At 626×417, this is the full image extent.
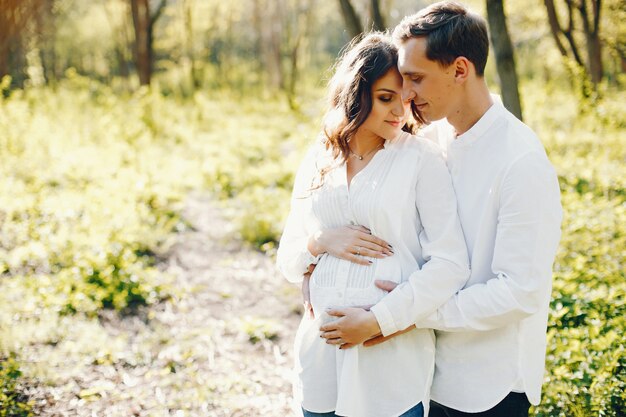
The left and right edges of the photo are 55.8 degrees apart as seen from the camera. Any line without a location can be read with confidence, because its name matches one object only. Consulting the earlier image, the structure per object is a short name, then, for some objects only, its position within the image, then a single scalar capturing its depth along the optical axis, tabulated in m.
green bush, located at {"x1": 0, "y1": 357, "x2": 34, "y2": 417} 3.62
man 1.91
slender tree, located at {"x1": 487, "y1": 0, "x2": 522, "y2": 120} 4.25
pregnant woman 2.06
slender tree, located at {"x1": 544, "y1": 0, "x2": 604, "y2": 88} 11.15
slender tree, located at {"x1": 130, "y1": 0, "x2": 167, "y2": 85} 16.09
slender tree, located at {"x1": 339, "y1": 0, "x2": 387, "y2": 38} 5.46
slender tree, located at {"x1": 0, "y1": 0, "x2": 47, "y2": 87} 12.43
